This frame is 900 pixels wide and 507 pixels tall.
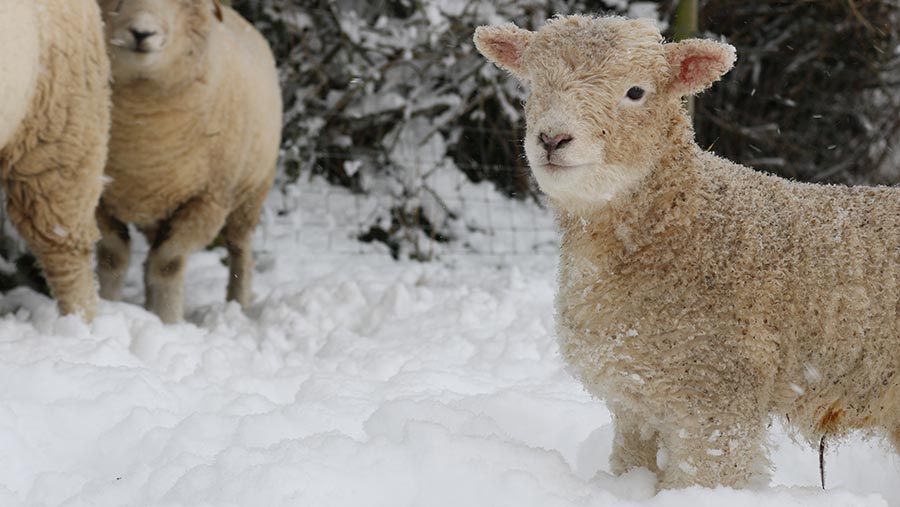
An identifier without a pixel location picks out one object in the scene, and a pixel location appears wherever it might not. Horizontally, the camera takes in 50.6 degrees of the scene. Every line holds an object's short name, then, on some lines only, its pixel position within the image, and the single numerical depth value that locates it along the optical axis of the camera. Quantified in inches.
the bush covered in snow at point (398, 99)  288.2
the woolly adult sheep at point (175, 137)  181.3
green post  218.1
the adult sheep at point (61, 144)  149.8
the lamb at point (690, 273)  81.8
